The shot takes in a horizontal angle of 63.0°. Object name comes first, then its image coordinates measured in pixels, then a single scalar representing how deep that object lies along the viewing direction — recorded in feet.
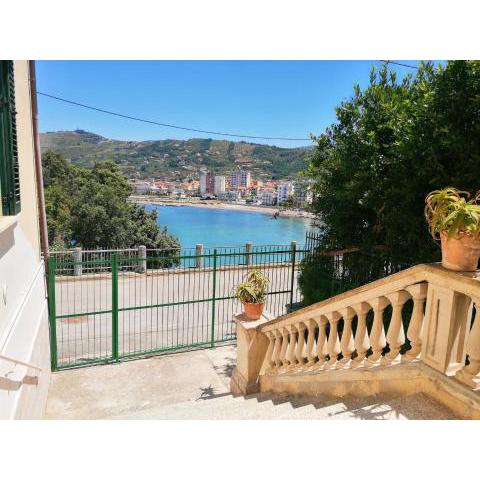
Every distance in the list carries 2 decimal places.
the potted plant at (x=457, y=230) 7.44
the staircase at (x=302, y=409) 8.23
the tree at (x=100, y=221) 72.13
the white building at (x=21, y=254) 10.35
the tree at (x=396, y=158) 16.53
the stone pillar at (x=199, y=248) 55.79
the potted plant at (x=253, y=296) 17.57
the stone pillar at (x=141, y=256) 48.18
